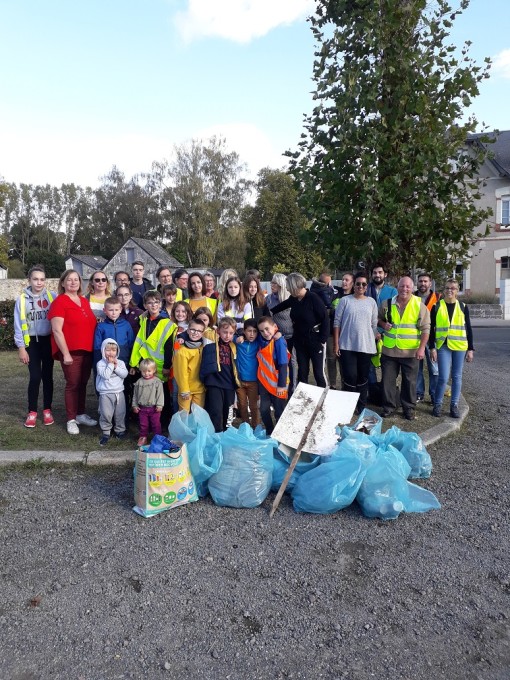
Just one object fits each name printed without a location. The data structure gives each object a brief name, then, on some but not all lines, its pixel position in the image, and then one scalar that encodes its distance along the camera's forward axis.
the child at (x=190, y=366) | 5.25
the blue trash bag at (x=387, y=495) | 3.77
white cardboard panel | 4.41
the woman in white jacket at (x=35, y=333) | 5.65
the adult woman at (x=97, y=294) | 5.96
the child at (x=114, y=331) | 5.56
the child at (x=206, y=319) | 5.38
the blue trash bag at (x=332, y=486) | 3.80
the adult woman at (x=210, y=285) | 6.20
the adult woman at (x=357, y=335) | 6.05
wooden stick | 3.91
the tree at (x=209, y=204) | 43.53
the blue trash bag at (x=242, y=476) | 3.98
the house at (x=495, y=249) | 29.67
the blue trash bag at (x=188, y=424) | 4.34
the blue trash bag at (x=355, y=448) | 3.97
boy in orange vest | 5.25
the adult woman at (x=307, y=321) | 6.07
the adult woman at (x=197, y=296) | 6.05
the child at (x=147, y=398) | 5.26
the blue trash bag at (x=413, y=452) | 4.53
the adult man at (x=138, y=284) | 6.64
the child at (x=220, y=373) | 5.21
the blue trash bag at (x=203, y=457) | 4.00
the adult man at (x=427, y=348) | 7.08
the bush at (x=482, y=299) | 26.97
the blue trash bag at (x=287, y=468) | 4.22
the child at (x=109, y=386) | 5.36
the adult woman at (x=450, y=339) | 6.37
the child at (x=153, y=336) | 5.51
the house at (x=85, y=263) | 54.28
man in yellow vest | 6.19
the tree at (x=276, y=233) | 36.91
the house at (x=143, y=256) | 45.94
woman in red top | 5.53
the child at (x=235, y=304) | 5.85
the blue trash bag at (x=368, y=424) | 4.68
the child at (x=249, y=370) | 5.38
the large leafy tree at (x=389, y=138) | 6.34
